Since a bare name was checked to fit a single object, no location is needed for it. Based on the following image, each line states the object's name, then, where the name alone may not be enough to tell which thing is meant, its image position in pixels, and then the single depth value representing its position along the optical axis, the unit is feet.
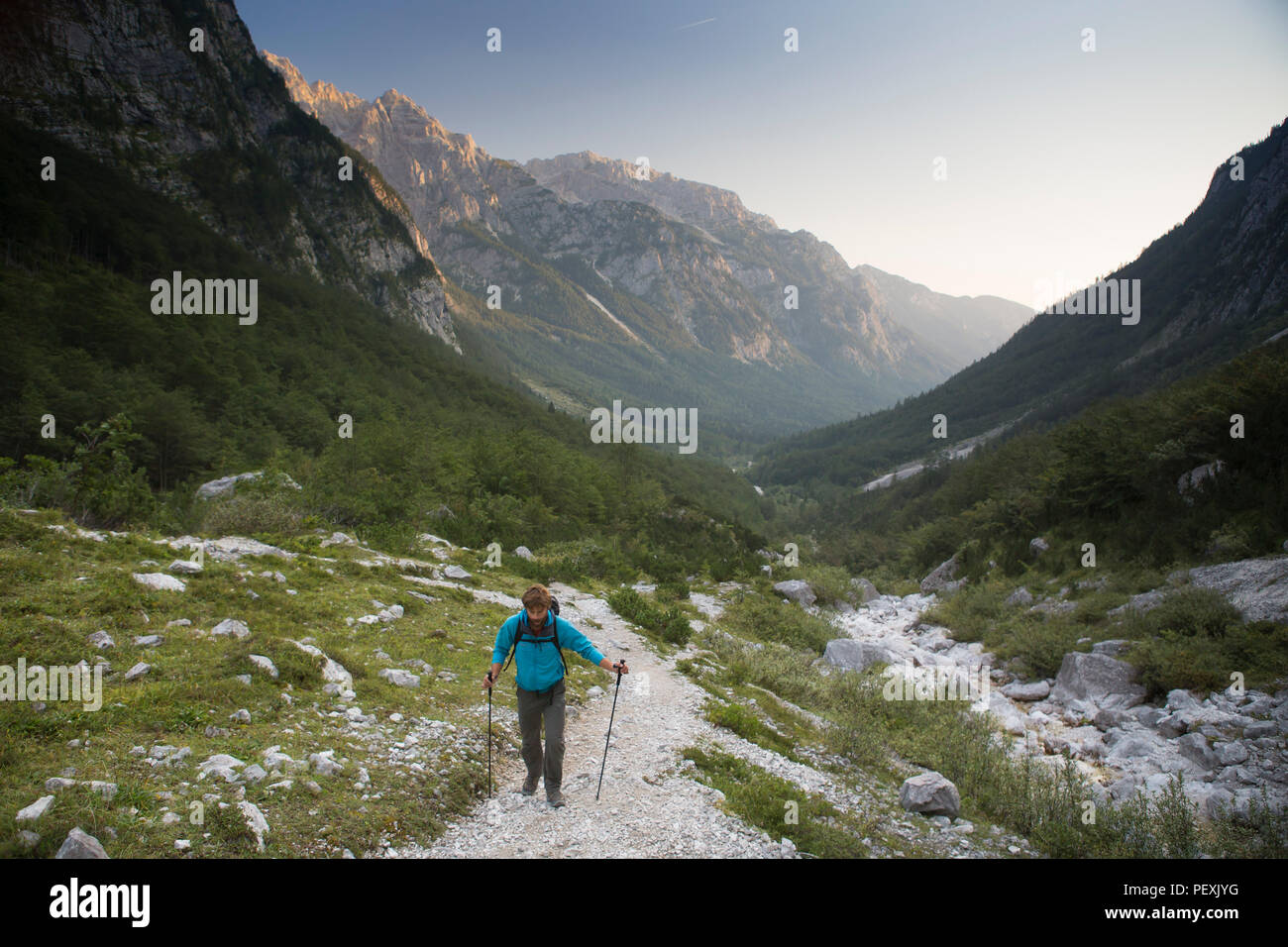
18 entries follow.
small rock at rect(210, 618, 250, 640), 28.43
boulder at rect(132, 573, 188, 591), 31.01
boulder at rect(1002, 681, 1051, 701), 52.26
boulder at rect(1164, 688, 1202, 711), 40.06
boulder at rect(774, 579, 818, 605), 102.99
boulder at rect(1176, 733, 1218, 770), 33.91
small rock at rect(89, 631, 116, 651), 23.93
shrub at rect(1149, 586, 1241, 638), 47.01
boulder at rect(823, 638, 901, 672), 60.64
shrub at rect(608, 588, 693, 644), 59.26
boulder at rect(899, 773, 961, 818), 27.76
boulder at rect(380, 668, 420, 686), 30.01
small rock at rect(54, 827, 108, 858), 12.91
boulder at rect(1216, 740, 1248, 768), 32.99
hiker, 22.80
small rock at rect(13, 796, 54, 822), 13.80
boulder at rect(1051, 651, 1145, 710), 44.78
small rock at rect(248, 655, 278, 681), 25.12
